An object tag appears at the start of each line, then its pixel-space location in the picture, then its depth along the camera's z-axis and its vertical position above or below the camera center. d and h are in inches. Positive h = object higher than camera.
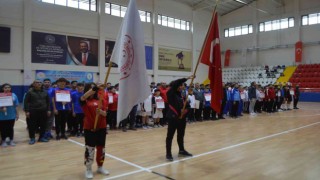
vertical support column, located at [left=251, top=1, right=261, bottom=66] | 1015.6 +207.2
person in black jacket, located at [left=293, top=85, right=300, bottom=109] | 624.1 -15.8
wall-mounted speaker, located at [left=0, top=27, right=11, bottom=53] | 604.1 +122.8
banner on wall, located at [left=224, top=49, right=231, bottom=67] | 1100.4 +141.6
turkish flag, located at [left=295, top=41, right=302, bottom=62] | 904.2 +138.1
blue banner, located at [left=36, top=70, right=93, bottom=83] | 656.9 +42.8
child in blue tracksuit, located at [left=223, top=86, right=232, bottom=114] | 471.7 -25.0
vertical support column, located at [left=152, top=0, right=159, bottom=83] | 868.6 +157.5
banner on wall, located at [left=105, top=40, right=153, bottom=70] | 770.2 +126.9
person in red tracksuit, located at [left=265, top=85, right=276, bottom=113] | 550.6 -13.8
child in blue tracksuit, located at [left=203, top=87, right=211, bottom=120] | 425.1 -27.2
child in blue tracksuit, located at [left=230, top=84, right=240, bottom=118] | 471.8 -17.2
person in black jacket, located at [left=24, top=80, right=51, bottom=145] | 244.7 -15.0
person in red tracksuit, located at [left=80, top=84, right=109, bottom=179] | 152.2 -20.4
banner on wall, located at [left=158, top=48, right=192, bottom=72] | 900.0 +113.0
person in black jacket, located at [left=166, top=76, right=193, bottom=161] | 190.5 -15.1
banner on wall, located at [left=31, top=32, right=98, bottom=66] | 655.1 +111.2
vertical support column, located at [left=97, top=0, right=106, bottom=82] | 753.0 +146.0
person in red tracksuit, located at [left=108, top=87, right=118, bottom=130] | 323.0 -24.0
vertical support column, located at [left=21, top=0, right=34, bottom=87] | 631.8 +115.2
